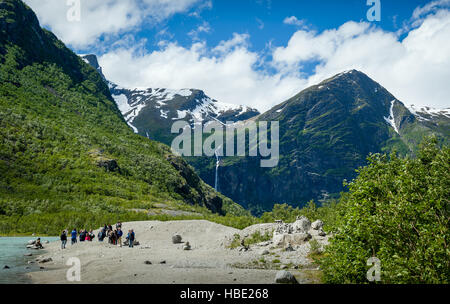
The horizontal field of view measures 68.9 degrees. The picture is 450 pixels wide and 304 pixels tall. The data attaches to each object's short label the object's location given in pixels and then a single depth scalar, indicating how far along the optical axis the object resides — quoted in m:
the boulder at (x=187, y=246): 41.98
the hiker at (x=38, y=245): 48.22
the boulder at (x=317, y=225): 43.35
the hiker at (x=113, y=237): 47.50
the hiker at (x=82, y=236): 52.31
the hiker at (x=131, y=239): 43.57
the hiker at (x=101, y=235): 49.90
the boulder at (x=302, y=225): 41.27
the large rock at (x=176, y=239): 49.38
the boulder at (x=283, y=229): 40.41
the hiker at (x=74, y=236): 47.24
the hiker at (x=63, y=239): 42.97
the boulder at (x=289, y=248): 33.39
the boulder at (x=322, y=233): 39.45
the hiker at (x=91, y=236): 52.77
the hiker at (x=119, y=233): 46.12
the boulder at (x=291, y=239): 35.81
